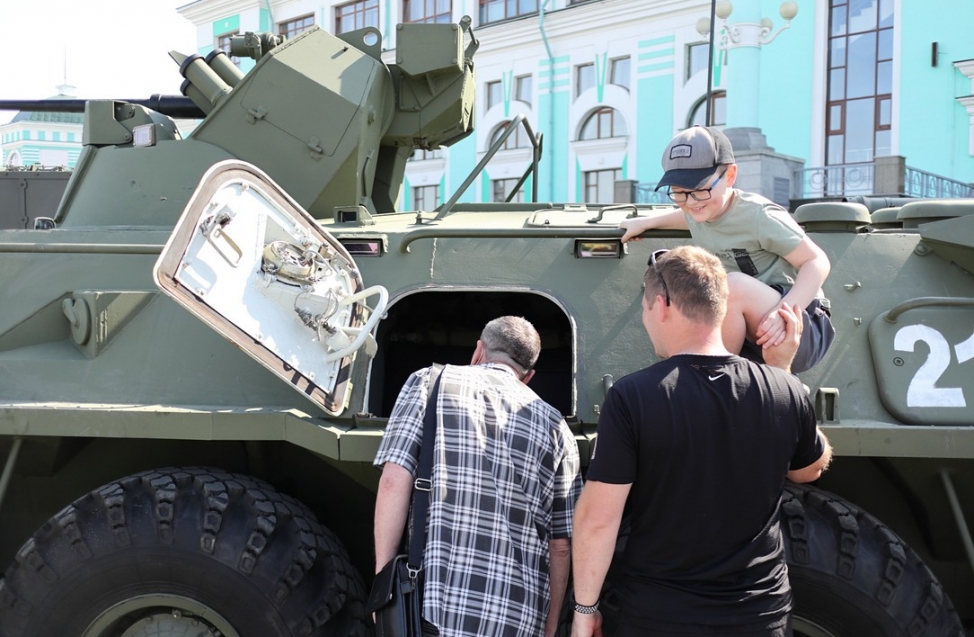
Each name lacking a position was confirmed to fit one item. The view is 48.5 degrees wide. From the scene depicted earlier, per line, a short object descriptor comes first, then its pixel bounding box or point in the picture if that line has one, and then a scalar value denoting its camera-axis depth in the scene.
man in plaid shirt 3.18
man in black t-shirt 2.86
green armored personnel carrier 3.79
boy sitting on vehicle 3.49
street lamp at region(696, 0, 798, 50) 21.67
